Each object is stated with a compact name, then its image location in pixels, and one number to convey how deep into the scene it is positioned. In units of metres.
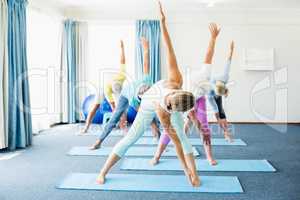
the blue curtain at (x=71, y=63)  6.69
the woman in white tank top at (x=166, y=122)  2.86
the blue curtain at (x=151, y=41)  6.86
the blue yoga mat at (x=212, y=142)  4.77
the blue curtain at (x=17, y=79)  4.24
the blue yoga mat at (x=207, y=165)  3.42
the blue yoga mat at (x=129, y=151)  4.09
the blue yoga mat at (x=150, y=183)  2.79
